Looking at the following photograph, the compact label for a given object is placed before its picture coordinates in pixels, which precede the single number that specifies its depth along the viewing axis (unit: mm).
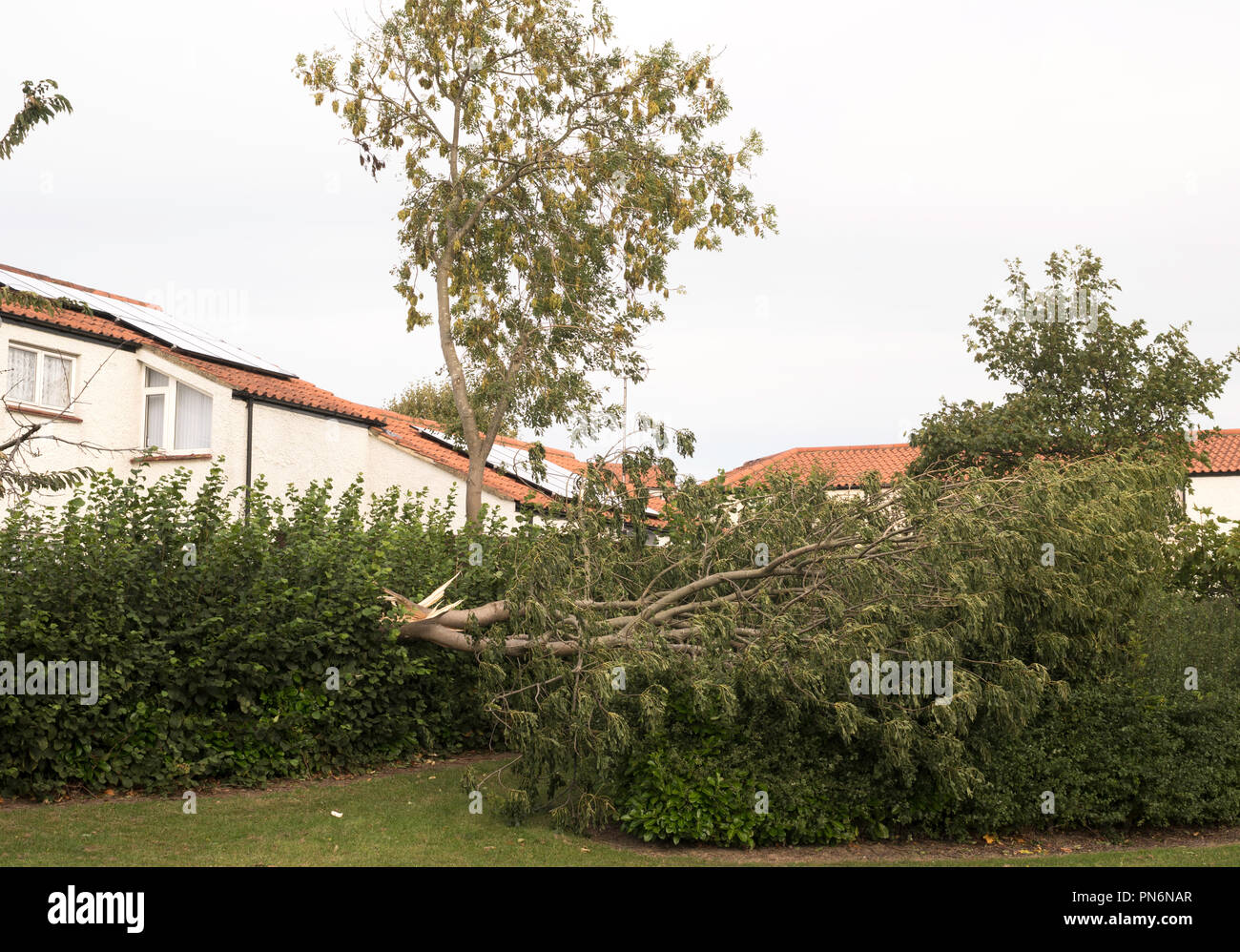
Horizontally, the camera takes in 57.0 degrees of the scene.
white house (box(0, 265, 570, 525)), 18406
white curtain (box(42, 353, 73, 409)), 18672
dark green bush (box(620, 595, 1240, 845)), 10383
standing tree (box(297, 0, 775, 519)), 19781
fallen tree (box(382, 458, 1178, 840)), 10297
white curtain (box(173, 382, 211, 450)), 20391
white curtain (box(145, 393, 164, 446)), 20484
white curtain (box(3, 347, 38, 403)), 18172
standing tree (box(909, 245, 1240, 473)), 22906
